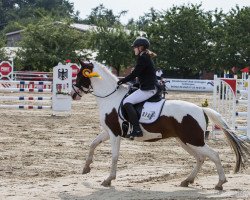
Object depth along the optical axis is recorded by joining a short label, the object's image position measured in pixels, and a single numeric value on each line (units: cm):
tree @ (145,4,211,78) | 5928
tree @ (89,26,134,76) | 6081
